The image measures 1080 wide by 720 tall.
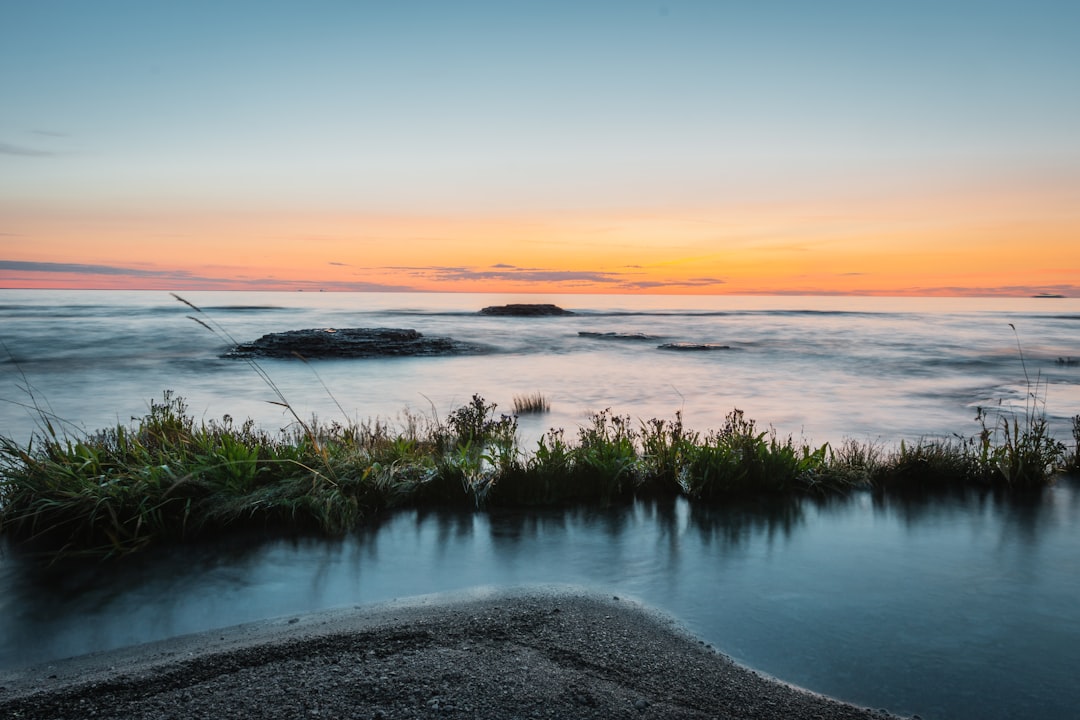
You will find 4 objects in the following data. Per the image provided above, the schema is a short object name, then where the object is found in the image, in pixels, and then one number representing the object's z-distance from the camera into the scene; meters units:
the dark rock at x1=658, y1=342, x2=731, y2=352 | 35.94
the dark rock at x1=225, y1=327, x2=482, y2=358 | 27.81
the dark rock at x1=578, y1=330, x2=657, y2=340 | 42.83
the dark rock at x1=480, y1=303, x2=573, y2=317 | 66.76
